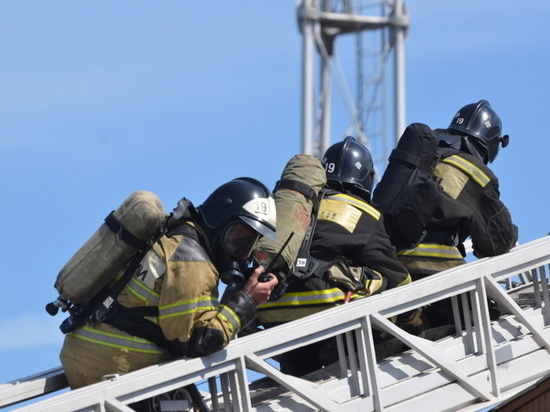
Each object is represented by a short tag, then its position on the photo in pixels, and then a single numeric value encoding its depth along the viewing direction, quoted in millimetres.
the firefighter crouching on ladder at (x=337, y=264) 17875
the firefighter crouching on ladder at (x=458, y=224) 18906
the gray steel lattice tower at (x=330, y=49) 71937
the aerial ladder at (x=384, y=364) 15516
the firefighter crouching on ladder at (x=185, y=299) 15398
